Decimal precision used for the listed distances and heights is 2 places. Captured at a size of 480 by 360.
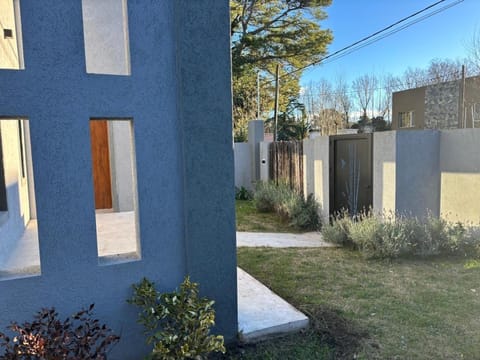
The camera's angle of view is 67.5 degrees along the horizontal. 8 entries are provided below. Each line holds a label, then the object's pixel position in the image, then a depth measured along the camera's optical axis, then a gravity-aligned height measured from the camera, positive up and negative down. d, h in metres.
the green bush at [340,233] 5.83 -1.43
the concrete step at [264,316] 2.99 -1.50
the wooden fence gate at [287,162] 9.30 -0.43
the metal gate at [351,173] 6.50 -0.54
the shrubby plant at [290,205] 7.92 -1.39
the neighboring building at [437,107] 20.31 +2.24
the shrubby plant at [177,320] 2.22 -1.09
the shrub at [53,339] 1.88 -1.02
